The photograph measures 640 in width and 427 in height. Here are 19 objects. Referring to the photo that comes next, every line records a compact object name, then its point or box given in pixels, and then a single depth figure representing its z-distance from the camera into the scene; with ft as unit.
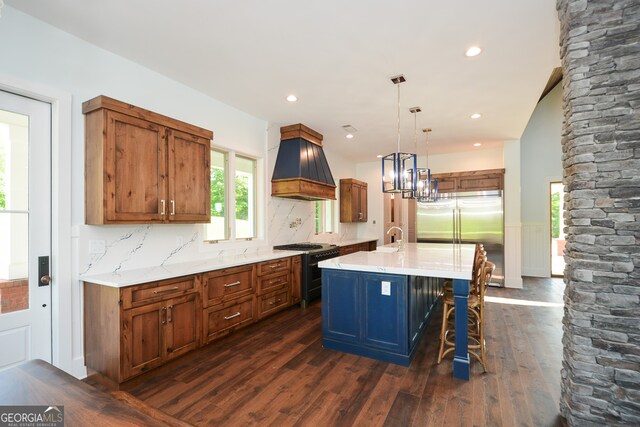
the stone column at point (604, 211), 6.01
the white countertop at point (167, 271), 8.17
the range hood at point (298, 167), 15.89
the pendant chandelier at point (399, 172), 10.55
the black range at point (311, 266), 15.44
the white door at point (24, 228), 7.45
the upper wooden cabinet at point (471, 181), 20.21
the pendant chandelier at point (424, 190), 14.42
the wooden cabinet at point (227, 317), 10.37
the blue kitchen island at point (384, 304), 8.82
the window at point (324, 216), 22.39
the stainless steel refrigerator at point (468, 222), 20.10
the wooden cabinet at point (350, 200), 23.93
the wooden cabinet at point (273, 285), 12.80
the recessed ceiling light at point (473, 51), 9.31
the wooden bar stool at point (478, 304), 9.32
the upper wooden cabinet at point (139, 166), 8.45
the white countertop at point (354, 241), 20.54
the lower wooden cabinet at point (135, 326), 7.95
